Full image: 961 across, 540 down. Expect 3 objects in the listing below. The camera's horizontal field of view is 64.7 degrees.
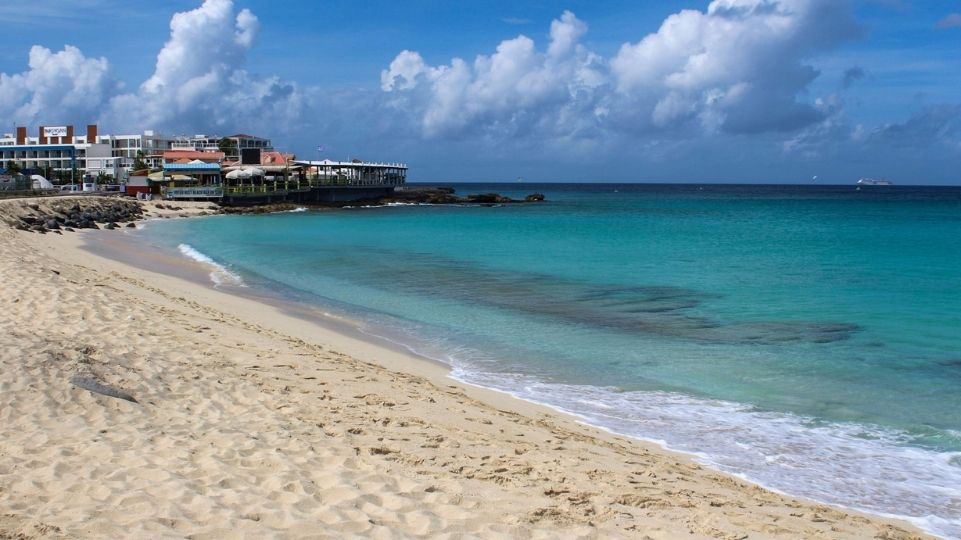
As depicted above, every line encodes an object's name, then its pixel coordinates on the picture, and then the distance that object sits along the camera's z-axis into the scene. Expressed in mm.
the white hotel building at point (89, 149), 108312
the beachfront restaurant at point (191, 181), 63375
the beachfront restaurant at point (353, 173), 79875
